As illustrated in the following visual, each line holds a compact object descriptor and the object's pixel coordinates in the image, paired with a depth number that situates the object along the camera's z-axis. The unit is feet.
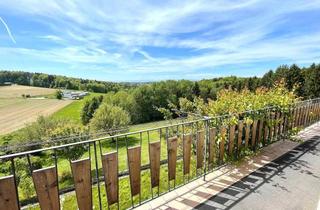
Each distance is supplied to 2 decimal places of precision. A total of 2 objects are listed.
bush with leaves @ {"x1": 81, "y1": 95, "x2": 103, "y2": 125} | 66.26
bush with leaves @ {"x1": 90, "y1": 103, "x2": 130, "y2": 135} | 46.70
